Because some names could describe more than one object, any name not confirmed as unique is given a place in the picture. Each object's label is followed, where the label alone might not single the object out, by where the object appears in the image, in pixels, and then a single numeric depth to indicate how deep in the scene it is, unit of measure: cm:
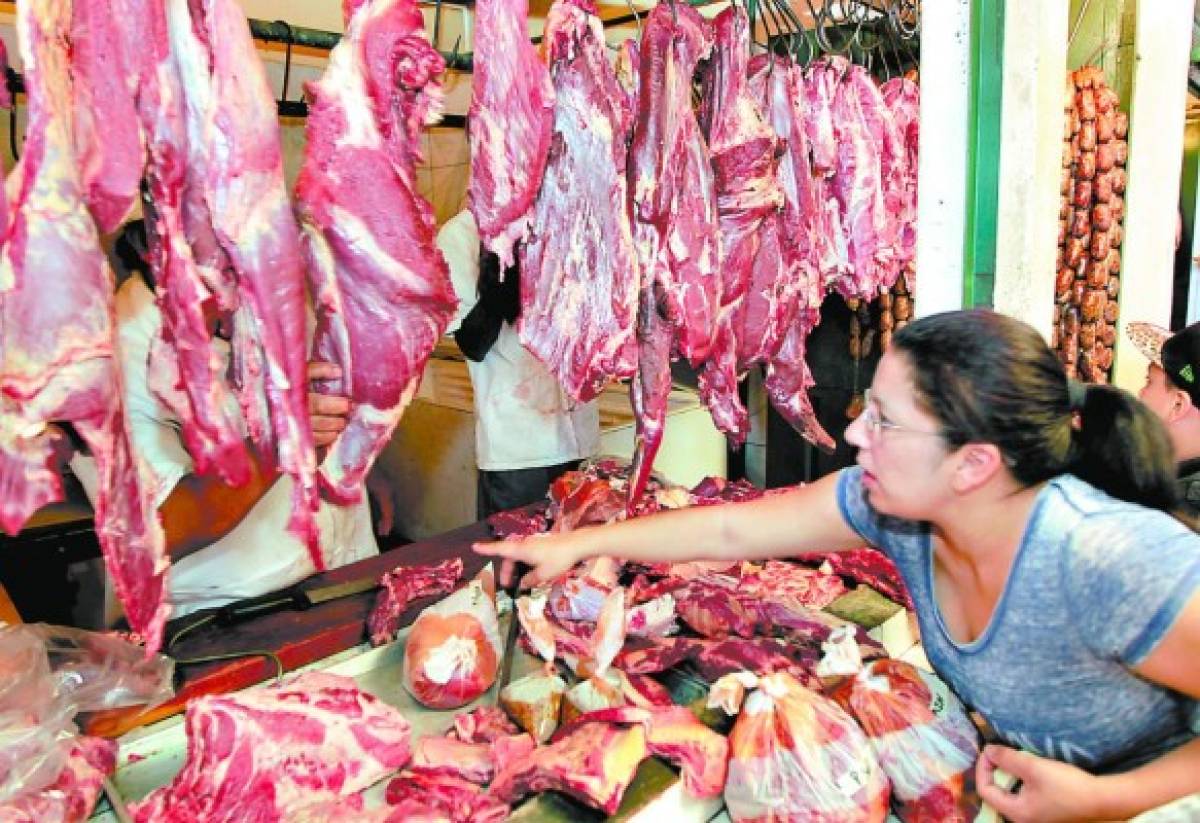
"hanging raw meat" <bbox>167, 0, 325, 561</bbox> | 164
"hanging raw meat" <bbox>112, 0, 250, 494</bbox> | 159
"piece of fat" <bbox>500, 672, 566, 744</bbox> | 201
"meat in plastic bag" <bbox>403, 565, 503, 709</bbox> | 213
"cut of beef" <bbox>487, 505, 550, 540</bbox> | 309
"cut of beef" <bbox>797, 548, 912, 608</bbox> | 277
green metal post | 230
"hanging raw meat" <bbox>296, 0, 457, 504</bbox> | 182
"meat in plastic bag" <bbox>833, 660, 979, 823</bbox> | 182
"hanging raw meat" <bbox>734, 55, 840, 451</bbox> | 298
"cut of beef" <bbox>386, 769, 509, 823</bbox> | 173
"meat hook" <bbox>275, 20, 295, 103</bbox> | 220
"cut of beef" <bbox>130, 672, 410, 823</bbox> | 173
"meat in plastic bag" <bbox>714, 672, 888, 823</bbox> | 178
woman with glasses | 158
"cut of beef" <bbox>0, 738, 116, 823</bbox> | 160
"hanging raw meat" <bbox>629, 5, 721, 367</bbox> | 249
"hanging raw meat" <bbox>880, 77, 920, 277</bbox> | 382
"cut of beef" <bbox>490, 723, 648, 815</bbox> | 171
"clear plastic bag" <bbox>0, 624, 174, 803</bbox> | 168
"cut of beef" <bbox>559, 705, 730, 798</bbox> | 183
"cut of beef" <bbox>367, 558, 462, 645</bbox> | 243
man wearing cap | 295
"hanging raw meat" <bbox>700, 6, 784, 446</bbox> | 270
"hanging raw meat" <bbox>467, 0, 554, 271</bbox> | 206
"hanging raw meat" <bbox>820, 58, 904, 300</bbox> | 346
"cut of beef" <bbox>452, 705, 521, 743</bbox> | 200
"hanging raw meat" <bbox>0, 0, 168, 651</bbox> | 145
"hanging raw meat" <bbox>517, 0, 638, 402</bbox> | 233
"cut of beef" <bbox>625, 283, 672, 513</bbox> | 260
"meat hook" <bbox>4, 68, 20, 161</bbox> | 187
